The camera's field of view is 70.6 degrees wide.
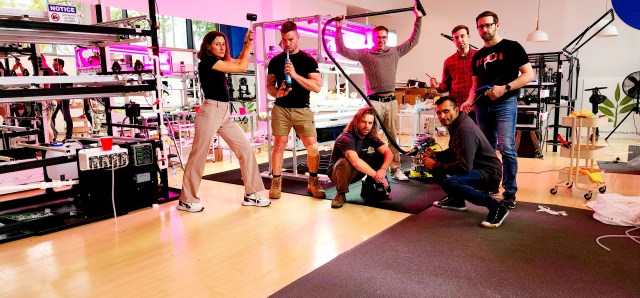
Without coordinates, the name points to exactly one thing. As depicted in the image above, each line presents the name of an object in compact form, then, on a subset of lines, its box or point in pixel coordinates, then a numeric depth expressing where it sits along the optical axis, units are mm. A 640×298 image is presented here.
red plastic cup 3801
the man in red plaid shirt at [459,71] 4516
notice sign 3646
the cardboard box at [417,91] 6977
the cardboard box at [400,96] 7118
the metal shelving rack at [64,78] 3230
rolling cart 4316
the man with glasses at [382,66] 4812
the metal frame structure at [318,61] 4984
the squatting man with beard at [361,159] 4066
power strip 3662
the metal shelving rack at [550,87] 7430
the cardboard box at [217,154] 7012
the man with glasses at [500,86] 3943
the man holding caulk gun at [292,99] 4234
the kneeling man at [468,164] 3549
